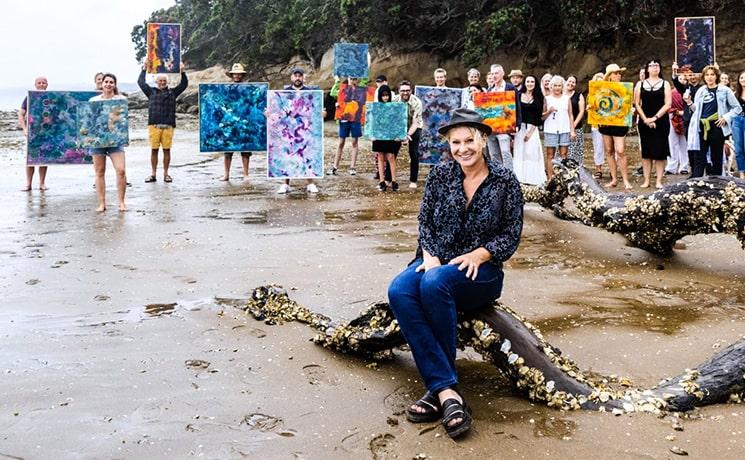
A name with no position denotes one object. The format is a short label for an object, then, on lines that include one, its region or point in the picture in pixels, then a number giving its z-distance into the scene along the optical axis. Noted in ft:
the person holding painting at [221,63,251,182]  43.11
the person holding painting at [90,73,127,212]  32.83
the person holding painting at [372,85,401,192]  39.19
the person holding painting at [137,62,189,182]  42.91
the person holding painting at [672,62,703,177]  40.32
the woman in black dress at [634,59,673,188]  35.81
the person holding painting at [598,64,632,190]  37.70
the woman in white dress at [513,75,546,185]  36.73
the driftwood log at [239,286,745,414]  12.68
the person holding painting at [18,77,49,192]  40.16
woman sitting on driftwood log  12.84
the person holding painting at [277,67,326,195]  38.86
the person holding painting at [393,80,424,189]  39.63
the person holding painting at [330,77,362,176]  46.98
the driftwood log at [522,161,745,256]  21.06
